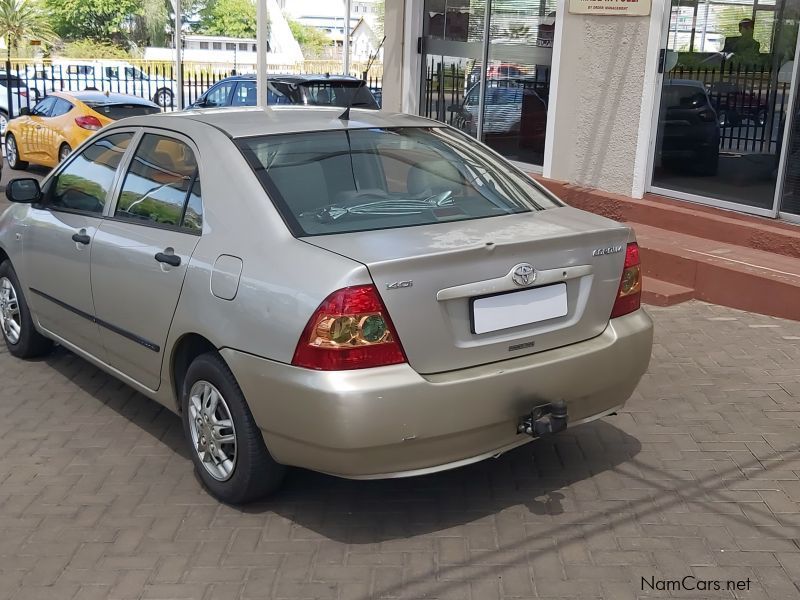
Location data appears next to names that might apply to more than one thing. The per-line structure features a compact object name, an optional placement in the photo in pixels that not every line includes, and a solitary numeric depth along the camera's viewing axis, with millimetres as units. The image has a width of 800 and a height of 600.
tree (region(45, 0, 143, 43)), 92625
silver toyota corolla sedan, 3559
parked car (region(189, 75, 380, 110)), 13836
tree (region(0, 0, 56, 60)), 65500
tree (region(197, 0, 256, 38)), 106812
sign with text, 8562
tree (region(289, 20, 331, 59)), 112556
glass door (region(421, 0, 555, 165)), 10227
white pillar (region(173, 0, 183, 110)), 19688
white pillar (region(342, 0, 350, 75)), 18897
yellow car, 14508
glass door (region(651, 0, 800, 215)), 7969
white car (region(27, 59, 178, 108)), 24602
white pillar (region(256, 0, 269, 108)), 11305
